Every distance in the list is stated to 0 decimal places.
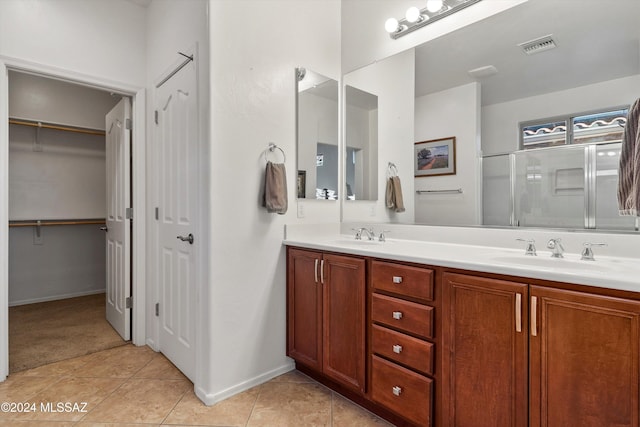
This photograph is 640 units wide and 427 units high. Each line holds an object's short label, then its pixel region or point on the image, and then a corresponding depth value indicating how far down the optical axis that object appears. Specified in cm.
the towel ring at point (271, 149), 210
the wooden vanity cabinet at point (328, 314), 174
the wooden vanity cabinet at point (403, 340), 143
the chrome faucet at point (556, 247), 149
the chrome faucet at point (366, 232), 231
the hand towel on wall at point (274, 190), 199
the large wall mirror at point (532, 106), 149
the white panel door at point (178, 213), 204
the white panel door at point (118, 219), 264
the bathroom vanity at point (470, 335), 102
